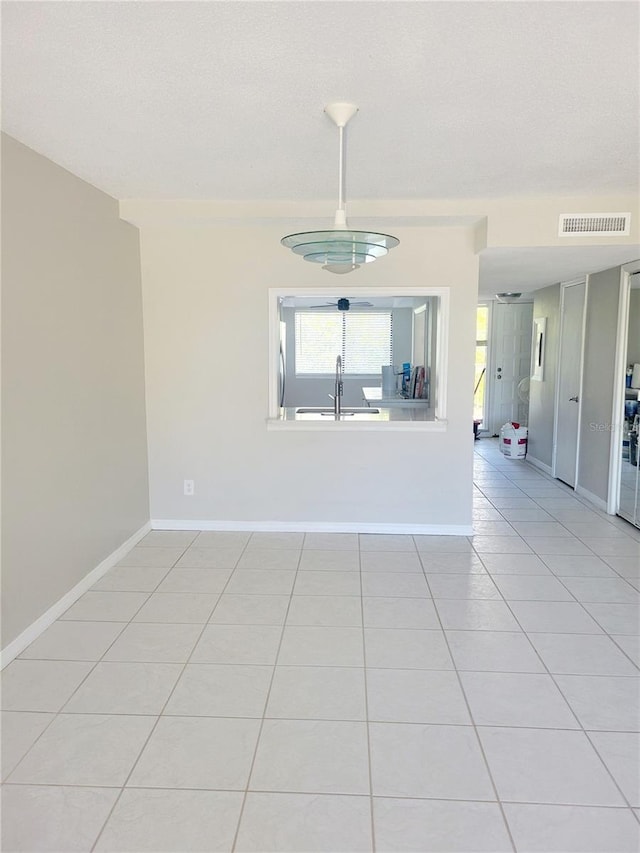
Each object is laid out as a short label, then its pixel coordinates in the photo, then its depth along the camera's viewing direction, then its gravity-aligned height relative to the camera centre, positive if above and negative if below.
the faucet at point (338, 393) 4.71 -0.21
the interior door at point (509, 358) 8.29 +0.16
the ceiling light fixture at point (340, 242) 2.19 +0.51
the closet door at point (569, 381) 5.42 -0.12
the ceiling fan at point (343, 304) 5.82 +0.67
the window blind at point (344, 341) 8.11 +0.40
